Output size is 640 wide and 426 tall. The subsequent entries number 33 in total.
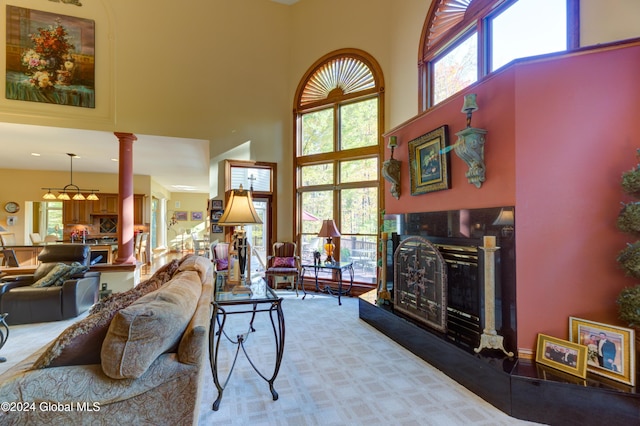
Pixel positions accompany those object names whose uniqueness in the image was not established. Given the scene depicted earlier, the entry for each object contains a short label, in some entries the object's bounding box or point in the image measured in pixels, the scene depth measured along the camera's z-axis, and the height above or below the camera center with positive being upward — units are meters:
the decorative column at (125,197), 5.17 +0.39
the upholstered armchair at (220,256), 5.11 -0.66
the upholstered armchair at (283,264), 5.21 -0.83
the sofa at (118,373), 1.36 -0.74
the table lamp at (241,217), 2.57 +0.01
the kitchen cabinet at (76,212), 8.44 +0.21
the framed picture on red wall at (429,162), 2.94 +0.59
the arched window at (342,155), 5.31 +1.19
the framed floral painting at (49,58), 4.63 +2.60
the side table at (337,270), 4.93 -0.95
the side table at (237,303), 2.15 -0.65
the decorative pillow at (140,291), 1.74 -0.51
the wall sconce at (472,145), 2.46 +0.60
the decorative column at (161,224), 11.86 -0.20
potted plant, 1.91 -0.26
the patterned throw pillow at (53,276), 4.00 -0.77
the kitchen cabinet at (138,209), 8.96 +0.30
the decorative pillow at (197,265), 2.70 -0.44
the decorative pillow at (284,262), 5.39 -0.80
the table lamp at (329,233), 5.02 -0.26
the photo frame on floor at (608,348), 1.89 -0.88
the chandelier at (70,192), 7.08 +0.77
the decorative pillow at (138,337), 1.38 -0.57
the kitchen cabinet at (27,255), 5.79 -0.71
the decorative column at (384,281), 3.77 -0.83
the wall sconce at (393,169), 3.80 +0.62
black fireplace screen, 2.86 -0.69
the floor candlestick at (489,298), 2.34 -0.64
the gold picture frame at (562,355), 1.99 -0.97
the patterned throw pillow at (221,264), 5.11 -0.80
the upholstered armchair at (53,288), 3.77 -0.91
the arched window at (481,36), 2.71 +2.03
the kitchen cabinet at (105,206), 8.59 +0.39
